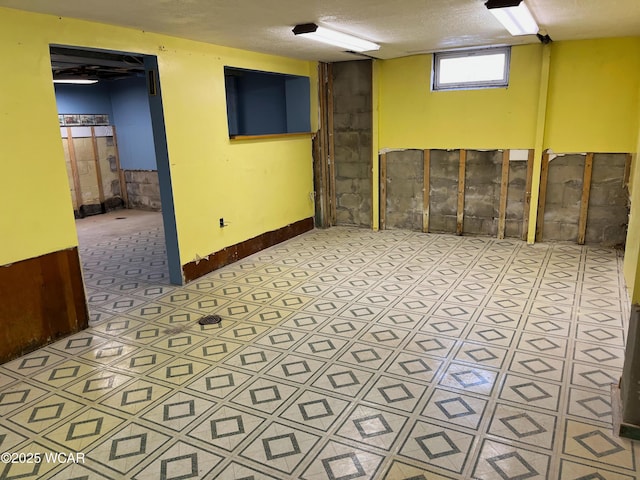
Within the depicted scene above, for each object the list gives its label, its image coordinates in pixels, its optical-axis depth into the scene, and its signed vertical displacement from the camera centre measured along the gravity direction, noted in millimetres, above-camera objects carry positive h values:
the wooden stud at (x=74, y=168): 8531 -377
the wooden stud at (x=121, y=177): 9235 -609
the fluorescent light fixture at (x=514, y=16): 3436 +977
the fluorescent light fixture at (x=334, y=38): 4207 +1020
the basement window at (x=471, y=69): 5984 +874
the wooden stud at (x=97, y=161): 8912 -262
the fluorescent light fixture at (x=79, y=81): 7769 +1153
